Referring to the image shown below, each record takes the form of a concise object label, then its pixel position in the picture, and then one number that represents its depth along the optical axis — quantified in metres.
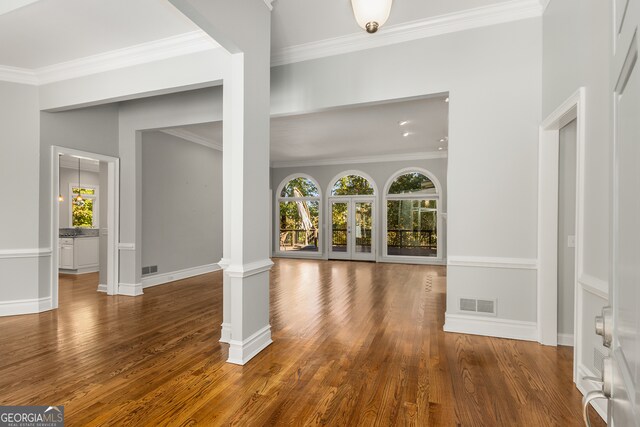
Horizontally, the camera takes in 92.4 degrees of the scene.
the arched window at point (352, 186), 9.09
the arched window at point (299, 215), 9.67
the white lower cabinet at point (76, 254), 6.83
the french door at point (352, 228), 9.05
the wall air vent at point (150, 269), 5.46
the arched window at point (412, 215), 8.50
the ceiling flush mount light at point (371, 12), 2.26
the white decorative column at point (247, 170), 2.57
